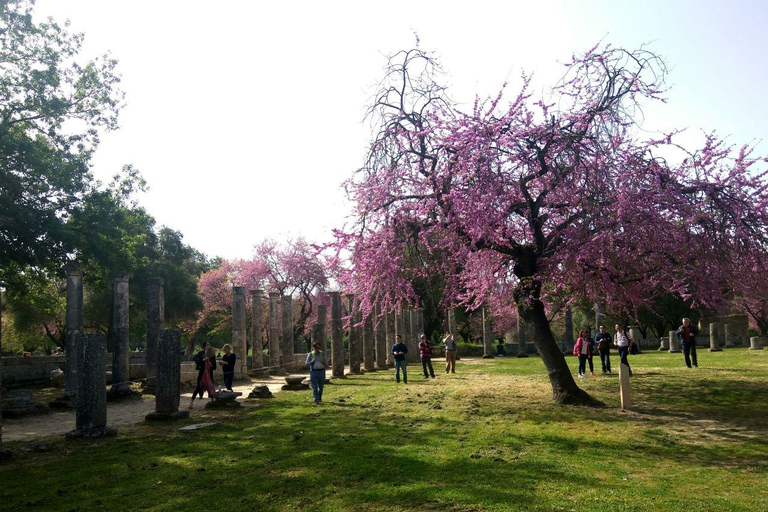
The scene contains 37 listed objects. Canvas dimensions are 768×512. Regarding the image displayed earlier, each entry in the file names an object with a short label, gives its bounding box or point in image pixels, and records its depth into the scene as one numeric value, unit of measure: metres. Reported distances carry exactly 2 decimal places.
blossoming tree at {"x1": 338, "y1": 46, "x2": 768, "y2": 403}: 11.76
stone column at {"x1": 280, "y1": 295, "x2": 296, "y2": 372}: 26.94
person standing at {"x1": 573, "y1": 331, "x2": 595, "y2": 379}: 18.13
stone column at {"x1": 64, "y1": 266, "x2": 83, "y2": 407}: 18.78
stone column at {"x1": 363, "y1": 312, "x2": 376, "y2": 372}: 26.73
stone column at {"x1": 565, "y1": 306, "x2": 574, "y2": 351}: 34.12
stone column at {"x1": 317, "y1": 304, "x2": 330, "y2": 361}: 24.64
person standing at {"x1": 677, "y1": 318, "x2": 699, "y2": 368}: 19.75
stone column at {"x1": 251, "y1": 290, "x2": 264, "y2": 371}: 25.38
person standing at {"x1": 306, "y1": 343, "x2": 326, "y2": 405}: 14.93
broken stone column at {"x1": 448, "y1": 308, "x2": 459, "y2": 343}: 30.98
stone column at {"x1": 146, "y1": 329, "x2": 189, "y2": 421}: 12.73
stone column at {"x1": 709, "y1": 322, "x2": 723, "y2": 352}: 32.09
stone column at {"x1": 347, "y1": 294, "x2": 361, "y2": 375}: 24.72
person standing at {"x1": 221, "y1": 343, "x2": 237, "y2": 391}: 16.48
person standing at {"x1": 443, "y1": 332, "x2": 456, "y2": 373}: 23.06
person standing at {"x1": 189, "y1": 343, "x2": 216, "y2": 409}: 15.26
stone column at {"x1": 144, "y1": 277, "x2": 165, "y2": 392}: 18.06
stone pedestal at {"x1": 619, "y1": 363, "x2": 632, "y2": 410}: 12.21
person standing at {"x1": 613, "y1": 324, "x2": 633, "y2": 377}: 17.40
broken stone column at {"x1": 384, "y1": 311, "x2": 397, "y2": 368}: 29.56
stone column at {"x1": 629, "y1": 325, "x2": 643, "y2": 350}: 37.75
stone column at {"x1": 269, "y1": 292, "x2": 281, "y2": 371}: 28.11
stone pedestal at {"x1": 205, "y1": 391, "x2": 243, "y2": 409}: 14.66
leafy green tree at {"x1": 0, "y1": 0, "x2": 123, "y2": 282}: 17.80
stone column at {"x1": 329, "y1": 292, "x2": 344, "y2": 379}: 23.44
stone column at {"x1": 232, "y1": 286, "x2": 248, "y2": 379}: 22.97
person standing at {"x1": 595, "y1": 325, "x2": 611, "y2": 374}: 19.31
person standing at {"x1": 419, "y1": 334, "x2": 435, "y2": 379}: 20.69
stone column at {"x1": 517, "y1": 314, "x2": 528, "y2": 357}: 38.08
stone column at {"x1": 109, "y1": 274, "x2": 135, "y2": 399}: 18.36
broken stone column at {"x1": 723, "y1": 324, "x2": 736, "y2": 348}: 37.06
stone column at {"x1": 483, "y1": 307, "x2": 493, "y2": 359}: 37.72
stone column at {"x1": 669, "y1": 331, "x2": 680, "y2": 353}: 33.59
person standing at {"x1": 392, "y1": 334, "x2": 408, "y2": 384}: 19.38
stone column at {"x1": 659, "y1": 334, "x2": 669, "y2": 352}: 37.02
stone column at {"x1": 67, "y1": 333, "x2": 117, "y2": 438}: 11.09
